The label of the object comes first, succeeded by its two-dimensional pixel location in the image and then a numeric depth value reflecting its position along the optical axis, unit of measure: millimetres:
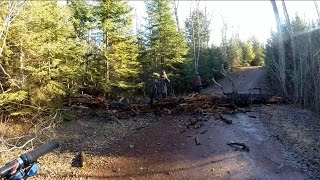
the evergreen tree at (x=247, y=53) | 27413
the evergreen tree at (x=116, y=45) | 12408
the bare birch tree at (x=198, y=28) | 20208
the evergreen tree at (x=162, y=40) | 15639
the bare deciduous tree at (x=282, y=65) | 10872
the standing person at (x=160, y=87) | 10684
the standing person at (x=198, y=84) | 11942
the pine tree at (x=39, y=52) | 8647
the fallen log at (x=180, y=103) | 9658
